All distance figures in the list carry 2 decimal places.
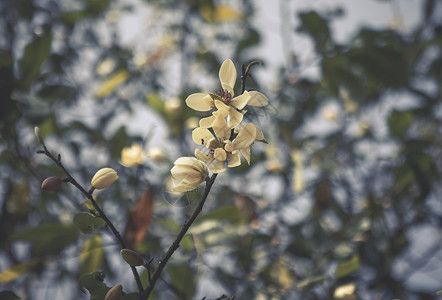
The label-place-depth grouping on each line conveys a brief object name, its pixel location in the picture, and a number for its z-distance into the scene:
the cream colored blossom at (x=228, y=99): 0.72
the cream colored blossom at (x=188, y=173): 0.73
